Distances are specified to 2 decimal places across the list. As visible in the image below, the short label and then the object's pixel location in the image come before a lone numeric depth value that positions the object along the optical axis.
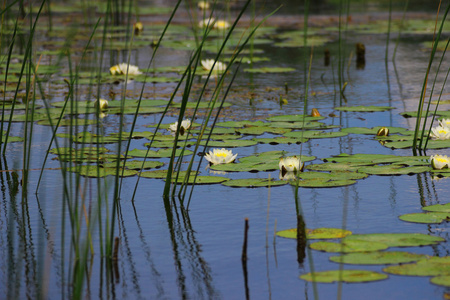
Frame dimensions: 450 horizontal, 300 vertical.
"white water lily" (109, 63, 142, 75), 10.27
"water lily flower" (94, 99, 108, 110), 8.13
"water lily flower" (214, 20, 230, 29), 15.49
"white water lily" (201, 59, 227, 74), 10.31
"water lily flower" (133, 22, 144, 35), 15.95
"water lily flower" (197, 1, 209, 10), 20.19
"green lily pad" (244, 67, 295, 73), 10.92
